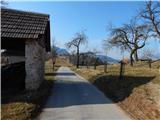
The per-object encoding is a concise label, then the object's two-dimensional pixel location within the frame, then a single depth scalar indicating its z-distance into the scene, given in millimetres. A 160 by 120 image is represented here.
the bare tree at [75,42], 28302
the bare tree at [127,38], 23327
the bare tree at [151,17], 19706
